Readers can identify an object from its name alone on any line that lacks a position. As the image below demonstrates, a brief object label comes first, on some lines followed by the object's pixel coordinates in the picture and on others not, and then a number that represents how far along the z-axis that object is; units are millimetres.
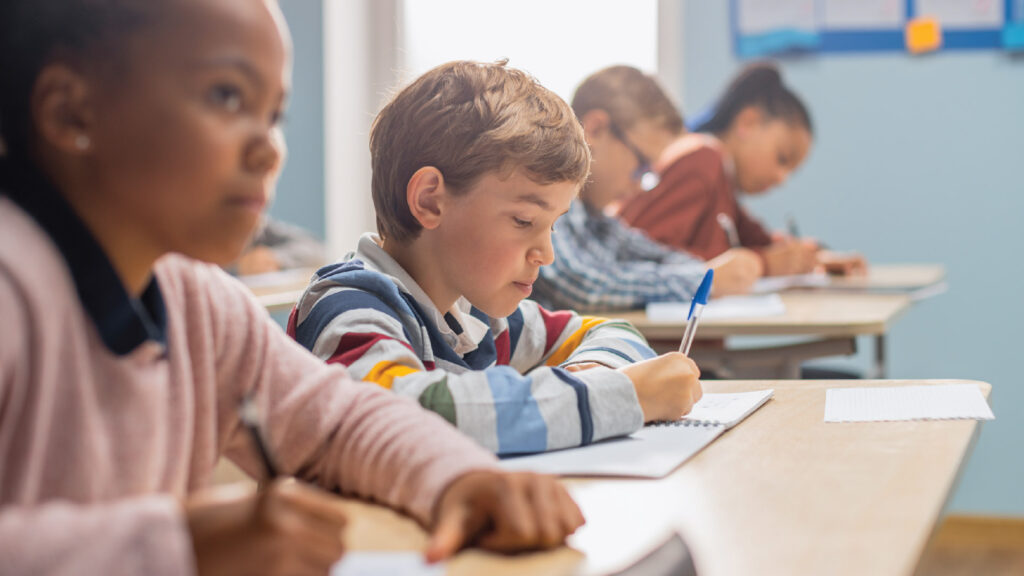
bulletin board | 3461
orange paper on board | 3494
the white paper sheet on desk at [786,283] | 2577
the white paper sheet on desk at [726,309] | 1921
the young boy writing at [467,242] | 914
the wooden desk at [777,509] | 535
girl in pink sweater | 435
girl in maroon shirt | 2732
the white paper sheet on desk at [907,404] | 921
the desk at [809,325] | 1830
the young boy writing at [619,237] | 2039
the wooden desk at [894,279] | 2602
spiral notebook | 741
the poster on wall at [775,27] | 3623
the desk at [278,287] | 2316
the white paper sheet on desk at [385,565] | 507
